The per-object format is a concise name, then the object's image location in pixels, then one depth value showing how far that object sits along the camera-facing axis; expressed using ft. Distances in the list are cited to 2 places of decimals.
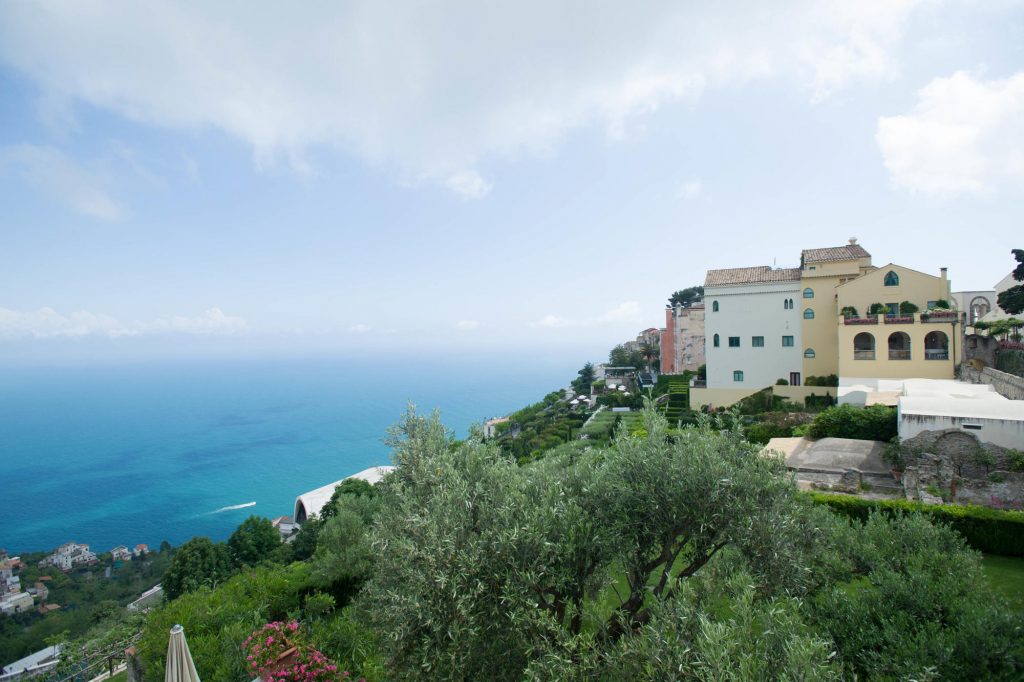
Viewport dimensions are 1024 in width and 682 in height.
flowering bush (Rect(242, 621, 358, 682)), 22.30
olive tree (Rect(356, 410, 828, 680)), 17.95
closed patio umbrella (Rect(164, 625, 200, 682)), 19.57
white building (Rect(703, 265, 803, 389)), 108.06
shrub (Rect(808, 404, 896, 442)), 64.34
